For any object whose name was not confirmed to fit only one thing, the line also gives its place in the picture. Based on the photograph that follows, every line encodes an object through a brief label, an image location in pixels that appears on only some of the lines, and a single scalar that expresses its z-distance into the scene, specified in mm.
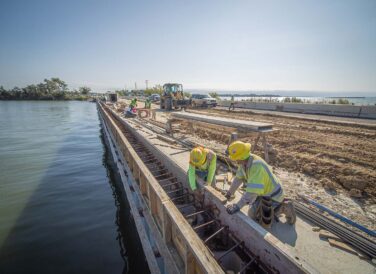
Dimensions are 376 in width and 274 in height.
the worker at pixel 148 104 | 18666
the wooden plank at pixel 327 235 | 2900
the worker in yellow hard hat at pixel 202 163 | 3727
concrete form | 2141
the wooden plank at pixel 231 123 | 5543
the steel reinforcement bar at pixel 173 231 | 2035
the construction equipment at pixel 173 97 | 21484
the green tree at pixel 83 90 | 108062
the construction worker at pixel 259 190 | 2703
